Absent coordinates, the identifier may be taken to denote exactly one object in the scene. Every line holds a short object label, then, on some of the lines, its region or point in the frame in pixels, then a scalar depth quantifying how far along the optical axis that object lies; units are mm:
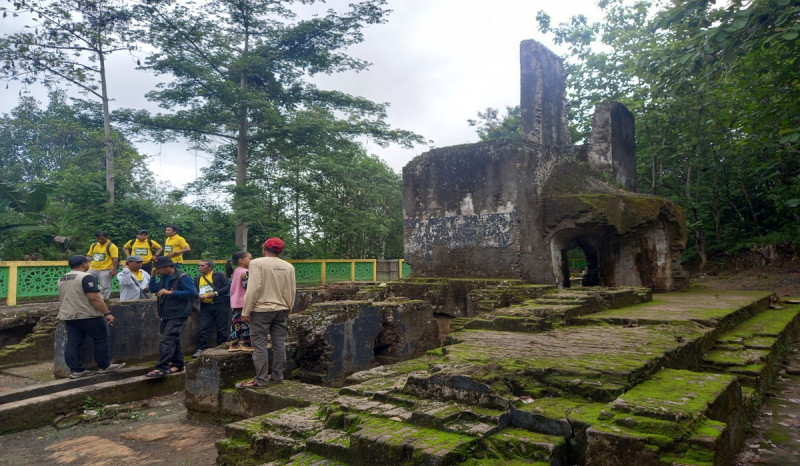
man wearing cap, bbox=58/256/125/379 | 5766
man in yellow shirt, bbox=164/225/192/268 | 8719
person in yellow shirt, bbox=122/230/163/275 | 8945
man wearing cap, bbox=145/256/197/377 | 6086
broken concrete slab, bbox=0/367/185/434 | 4945
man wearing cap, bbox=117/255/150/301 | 7918
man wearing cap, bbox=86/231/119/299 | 8617
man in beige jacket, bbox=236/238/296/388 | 4773
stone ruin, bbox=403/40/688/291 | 8844
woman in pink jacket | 5449
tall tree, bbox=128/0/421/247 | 16859
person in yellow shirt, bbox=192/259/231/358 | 7027
